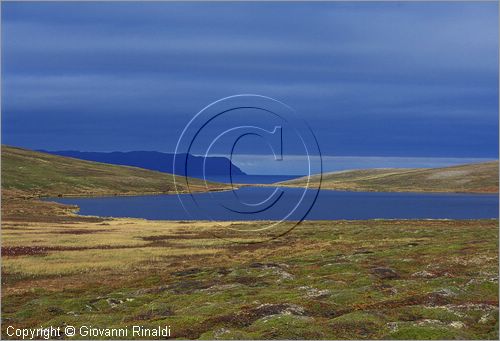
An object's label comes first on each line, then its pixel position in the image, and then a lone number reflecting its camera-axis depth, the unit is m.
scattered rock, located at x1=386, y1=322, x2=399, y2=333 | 29.08
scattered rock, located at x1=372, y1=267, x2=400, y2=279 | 47.12
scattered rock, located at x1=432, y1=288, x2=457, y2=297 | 37.09
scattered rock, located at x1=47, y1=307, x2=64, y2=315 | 39.58
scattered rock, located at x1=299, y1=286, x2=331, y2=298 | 39.03
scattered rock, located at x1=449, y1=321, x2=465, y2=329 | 30.20
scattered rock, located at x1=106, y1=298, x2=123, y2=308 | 41.38
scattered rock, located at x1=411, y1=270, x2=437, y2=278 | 46.53
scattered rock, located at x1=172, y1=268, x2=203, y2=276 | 56.25
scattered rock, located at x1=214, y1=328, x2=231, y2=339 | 29.03
